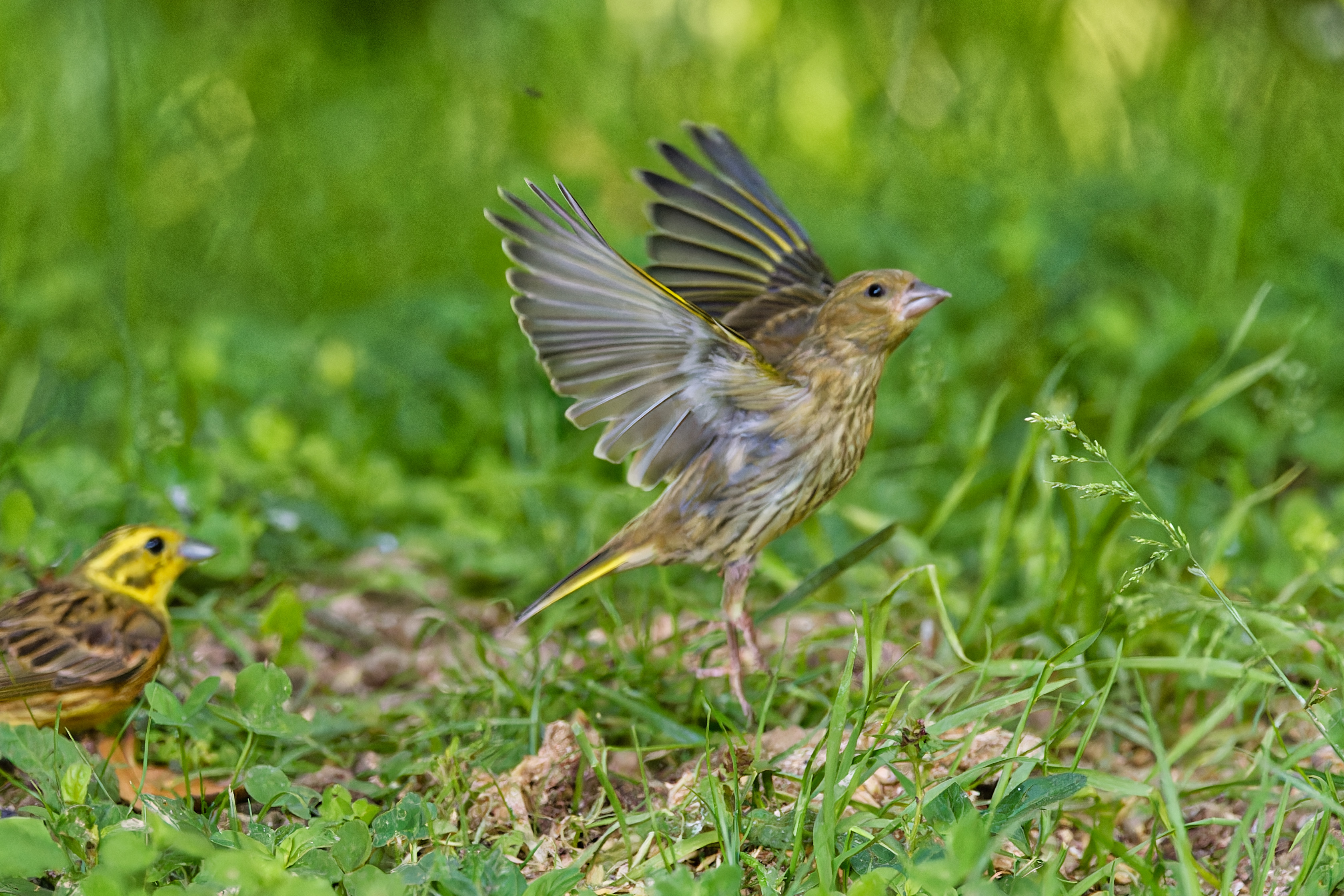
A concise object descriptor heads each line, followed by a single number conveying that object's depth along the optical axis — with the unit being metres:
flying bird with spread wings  6.27
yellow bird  6.57
